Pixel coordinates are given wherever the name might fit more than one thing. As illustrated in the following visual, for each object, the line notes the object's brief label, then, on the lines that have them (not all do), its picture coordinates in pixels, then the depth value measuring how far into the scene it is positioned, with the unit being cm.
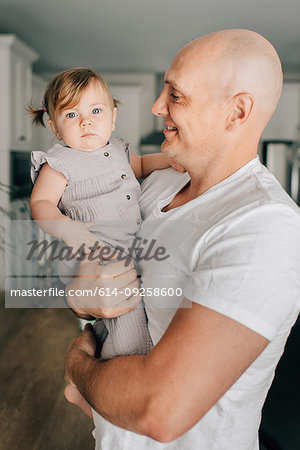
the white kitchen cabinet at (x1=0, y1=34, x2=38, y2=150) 394
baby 108
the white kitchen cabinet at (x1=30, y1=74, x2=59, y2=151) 543
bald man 67
